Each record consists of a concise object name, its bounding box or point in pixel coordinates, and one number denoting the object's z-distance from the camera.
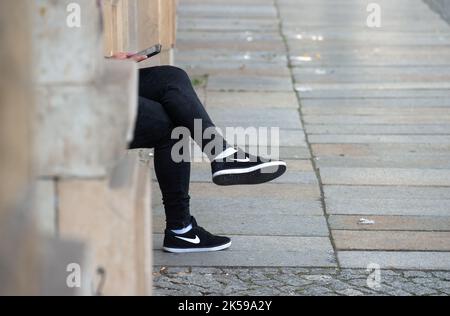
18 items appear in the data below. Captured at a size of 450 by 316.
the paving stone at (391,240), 9.83
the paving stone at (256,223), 10.30
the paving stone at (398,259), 9.29
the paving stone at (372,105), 15.92
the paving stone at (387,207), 10.95
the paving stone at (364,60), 19.47
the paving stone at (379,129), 14.62
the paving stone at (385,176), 12.15
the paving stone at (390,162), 12.89
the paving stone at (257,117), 15.07
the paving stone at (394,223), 10.43
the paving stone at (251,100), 16.28
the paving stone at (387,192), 11.55
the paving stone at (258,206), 10.96
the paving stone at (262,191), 11.56
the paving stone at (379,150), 13.46
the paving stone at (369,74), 18.20
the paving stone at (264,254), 9.38
